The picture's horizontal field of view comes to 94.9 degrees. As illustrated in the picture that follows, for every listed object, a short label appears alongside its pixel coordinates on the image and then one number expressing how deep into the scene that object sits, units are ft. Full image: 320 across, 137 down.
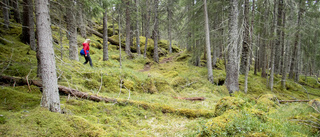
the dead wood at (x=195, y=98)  23.53
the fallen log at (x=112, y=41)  67.47
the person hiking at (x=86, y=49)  27.00
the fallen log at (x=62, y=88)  13.46
